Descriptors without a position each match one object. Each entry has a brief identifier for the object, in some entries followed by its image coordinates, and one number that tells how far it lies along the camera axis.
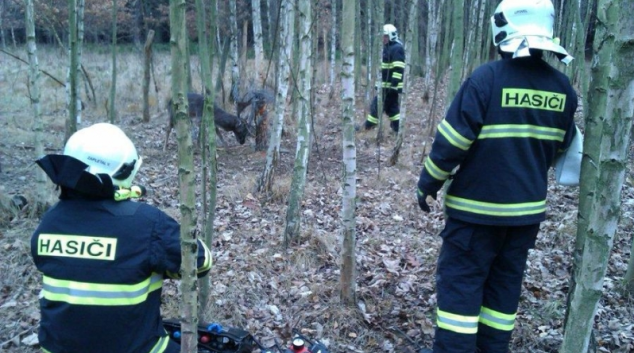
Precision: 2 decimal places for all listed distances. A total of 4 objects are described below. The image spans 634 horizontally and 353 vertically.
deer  10.23
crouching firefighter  2.30
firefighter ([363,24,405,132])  10.90
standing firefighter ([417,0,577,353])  2.86
